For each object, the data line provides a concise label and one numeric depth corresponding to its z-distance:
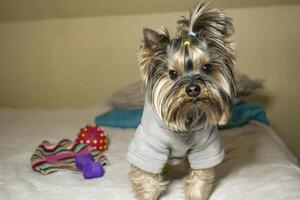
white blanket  1.45
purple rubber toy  1.63
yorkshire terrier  1.28
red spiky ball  1.93
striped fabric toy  1.72
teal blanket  2.19
